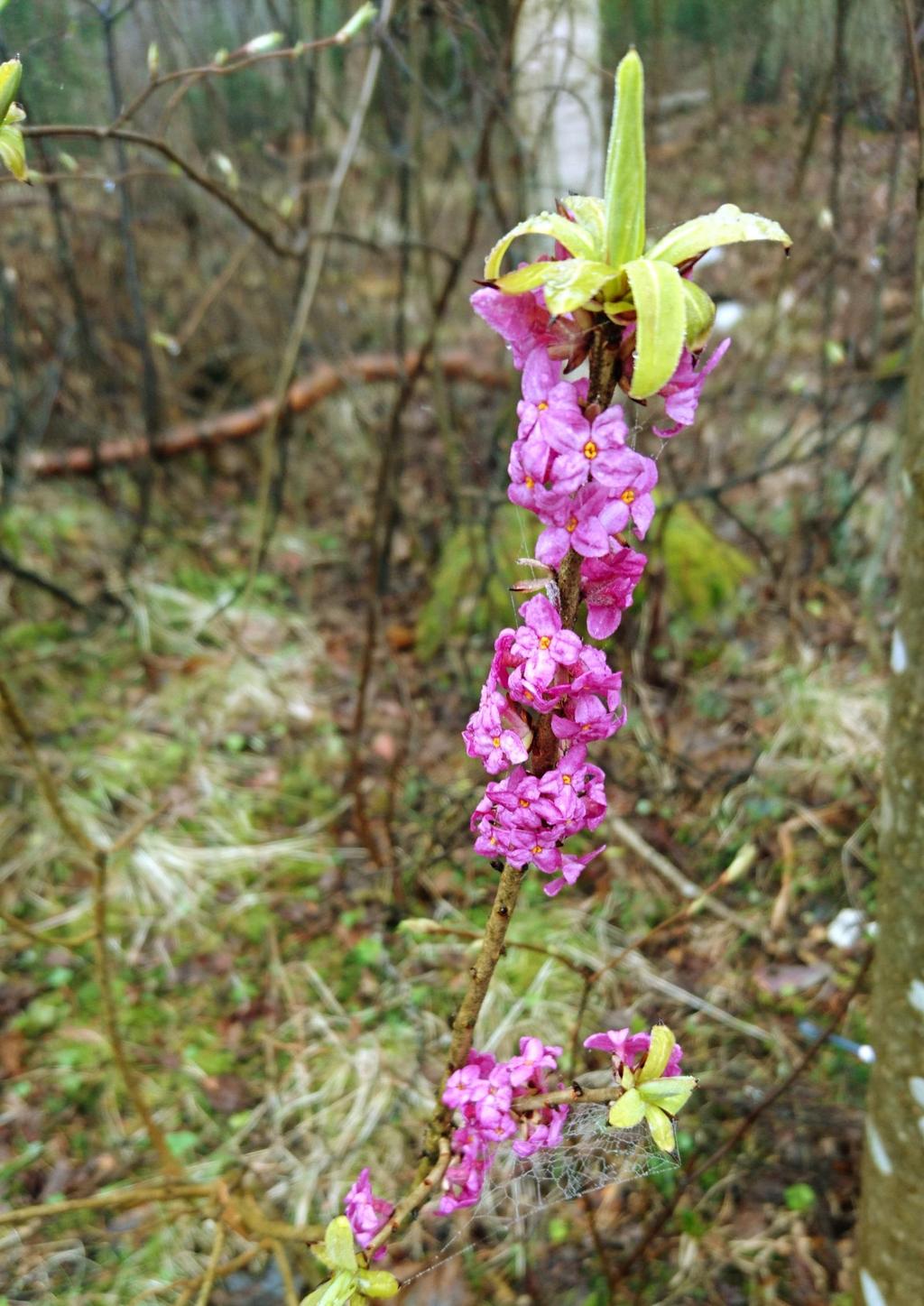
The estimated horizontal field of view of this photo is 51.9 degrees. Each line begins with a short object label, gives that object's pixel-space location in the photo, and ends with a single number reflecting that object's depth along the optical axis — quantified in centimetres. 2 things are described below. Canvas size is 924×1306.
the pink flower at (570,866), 19
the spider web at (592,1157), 26
